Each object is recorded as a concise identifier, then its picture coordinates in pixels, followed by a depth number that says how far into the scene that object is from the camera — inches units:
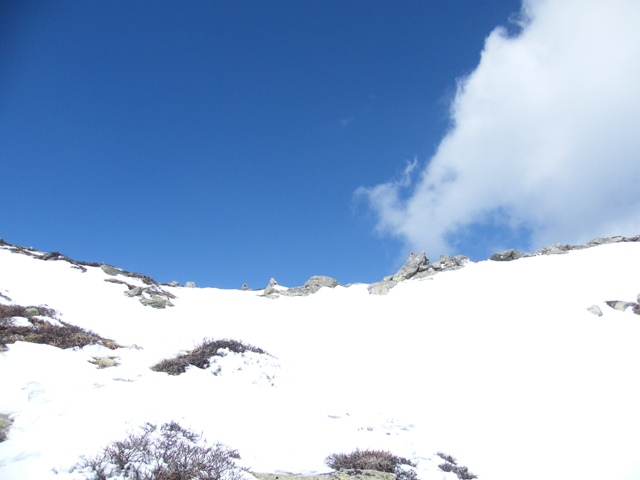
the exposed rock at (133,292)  1143.2
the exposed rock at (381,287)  1401.3
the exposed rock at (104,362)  477.1
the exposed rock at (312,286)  1630.2
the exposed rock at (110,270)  1395.2
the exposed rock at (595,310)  845.8
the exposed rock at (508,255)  1473.9
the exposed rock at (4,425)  256.2
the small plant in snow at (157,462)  223.0
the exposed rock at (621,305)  859.4
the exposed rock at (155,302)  1110.3
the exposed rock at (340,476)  268.5
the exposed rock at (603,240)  1425.3
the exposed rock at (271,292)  1590.1
